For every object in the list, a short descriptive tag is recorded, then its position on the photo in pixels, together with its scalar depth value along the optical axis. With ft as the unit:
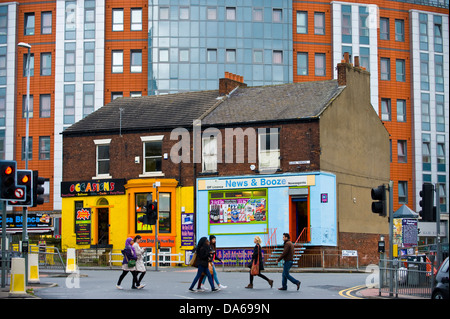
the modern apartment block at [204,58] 209.36
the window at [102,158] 140.46
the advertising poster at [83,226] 139.03
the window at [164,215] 134.31
